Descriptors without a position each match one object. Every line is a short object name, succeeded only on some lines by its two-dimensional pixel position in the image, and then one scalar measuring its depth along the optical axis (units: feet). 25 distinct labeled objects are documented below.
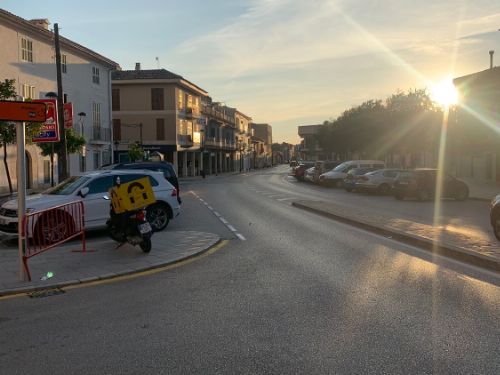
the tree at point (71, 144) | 92.81
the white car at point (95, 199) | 35.55
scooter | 30.55
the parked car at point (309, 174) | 128.27
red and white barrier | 31.26
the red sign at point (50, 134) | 49.47
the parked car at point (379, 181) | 87.97
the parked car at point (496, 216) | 34.58
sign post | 22.67
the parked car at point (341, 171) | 111.04
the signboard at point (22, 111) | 22.58
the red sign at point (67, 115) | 76.18
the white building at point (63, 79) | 95.86
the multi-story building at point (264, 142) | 500.57
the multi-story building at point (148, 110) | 191.01
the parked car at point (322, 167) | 123.75
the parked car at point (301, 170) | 143.84
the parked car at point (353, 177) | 93.19
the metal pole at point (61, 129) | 68.95
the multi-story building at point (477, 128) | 99.14
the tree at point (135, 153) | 156.97
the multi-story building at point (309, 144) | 428.15
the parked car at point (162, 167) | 55.88
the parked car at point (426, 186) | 73.15
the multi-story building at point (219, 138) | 249.34
